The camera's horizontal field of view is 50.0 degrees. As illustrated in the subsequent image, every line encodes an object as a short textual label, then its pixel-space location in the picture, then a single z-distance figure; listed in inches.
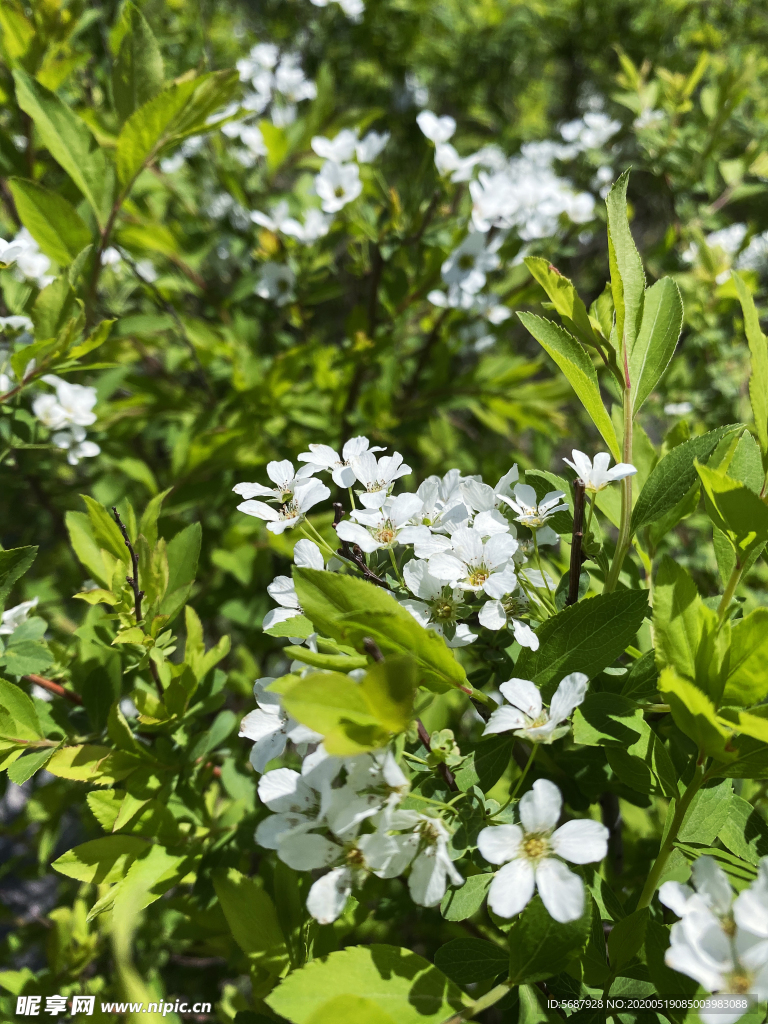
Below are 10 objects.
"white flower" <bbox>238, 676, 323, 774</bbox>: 5.1
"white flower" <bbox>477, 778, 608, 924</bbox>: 4.3
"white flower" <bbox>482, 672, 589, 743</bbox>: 4.7
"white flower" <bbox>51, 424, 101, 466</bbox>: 9.0
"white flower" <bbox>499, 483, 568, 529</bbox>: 5.5
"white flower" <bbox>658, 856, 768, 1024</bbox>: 4.0
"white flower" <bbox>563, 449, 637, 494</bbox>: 5.4
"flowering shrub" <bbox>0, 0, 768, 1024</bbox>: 4.6
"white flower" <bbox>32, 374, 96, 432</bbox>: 8.6
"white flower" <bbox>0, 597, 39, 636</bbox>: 7.0
